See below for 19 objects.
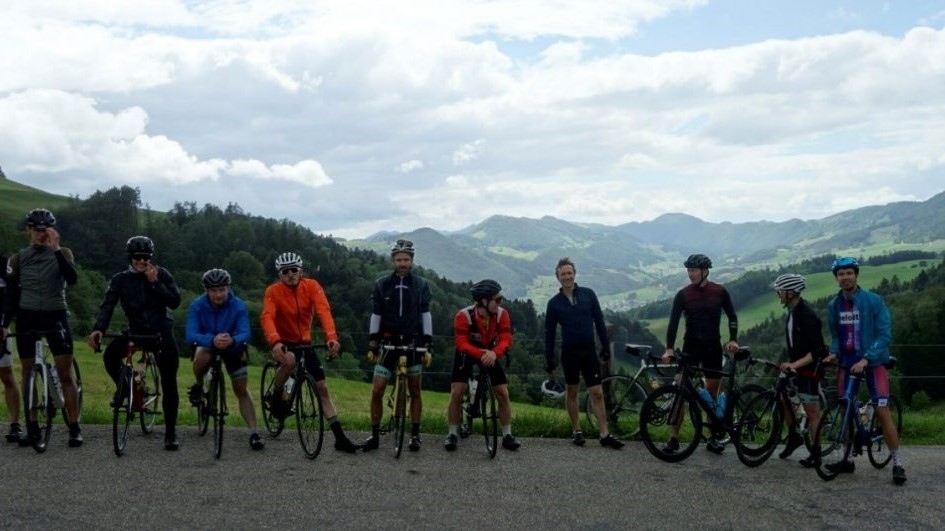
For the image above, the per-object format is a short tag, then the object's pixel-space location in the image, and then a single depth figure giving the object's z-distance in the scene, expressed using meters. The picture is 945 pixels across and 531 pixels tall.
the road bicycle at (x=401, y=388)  9.94
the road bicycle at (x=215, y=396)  9.68
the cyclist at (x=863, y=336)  9.36
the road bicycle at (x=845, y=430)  9.43
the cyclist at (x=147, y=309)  9.81
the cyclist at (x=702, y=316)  10.69
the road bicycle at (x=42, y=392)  9.70
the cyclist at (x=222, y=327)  9.95
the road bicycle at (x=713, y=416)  10.01
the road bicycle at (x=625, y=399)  11.96
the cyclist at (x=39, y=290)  9.79
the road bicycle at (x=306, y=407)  9.67
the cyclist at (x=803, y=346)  9.94
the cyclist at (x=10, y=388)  9.97
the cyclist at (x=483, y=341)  10.43
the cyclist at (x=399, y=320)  10.19
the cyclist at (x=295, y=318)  9.88
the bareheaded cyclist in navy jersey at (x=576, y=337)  10.97
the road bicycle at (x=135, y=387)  9.60
